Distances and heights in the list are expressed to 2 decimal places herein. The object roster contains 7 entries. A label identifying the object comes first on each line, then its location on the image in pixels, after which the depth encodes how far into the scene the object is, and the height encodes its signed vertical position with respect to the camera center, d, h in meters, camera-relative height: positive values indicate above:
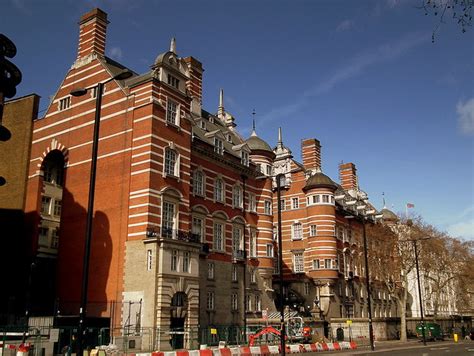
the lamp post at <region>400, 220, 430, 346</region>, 43.75 +6.54
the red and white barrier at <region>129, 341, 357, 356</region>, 25.40 -2.48
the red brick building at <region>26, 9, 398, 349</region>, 33.94 +7.83
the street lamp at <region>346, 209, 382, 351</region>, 34.22 -1.88
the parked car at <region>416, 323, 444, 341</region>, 53.97 -2.42
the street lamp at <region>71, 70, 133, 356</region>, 13.45 +2.39
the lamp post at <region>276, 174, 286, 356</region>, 21.99 +0.11
